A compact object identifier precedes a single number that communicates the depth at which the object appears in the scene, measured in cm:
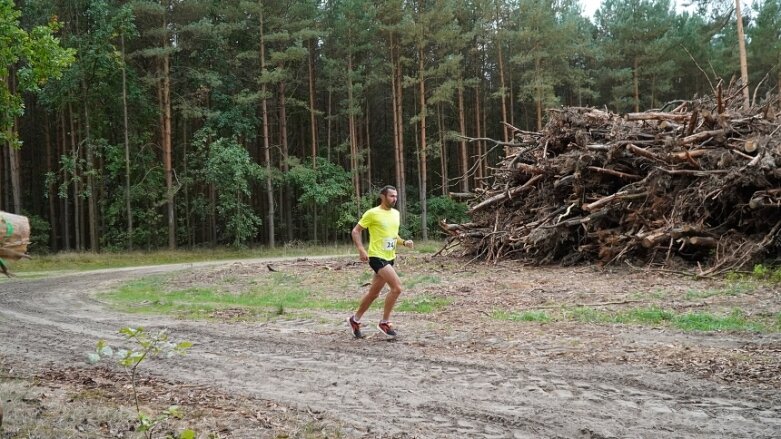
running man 723
